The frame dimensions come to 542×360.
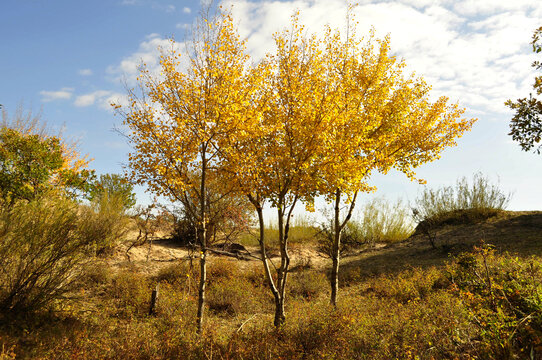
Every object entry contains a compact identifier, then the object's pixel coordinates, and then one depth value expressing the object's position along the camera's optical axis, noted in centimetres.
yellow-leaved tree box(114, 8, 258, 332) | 568
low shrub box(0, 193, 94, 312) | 628
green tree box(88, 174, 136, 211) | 1508
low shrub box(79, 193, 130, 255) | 814
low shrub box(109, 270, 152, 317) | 777
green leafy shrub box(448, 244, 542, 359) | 367
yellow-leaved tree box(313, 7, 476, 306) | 699
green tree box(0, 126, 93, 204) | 963
